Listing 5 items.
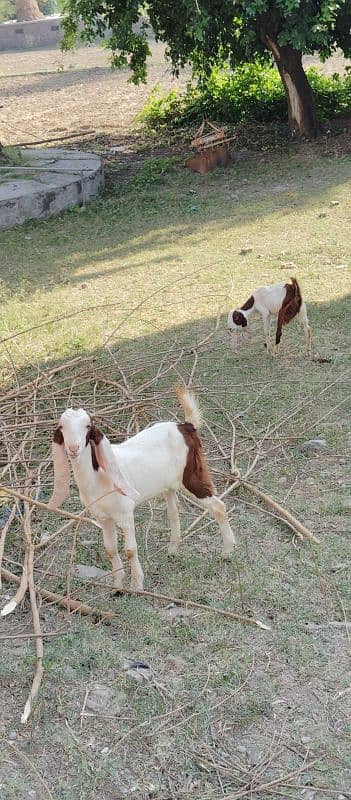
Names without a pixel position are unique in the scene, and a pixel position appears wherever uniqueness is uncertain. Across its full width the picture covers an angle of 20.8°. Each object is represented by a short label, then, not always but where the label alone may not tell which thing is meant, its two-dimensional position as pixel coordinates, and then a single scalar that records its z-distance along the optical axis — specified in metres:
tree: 11.06
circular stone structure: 10.55
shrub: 14.30
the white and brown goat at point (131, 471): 3.40
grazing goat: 6.02
